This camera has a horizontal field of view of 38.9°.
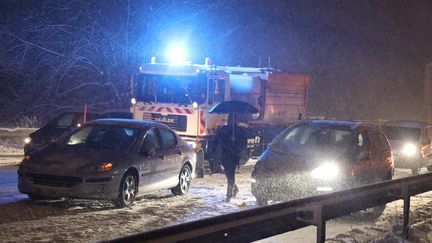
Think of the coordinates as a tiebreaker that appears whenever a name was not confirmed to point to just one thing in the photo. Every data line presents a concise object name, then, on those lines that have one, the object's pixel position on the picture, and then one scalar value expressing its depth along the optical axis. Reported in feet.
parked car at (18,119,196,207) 32.07
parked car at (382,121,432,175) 62.59
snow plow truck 53.78
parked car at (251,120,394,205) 34.37
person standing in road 39.99
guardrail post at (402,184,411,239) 28.29
